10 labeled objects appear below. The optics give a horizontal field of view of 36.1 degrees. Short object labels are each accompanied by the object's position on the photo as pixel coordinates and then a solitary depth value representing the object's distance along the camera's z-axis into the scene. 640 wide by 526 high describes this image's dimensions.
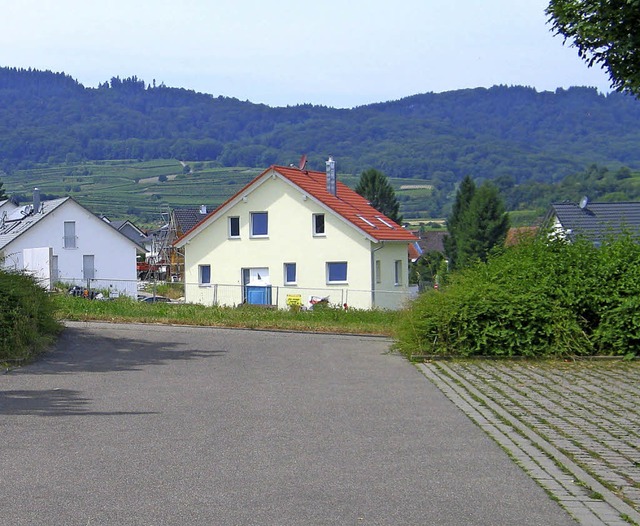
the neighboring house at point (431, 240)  137.45
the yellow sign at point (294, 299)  39.42
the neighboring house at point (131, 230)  113.96
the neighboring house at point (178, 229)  84.56
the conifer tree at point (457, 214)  94.64
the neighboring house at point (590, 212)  47.22
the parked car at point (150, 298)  38.25
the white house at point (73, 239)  69.06
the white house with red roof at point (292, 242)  49.31
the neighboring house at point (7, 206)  84.88
